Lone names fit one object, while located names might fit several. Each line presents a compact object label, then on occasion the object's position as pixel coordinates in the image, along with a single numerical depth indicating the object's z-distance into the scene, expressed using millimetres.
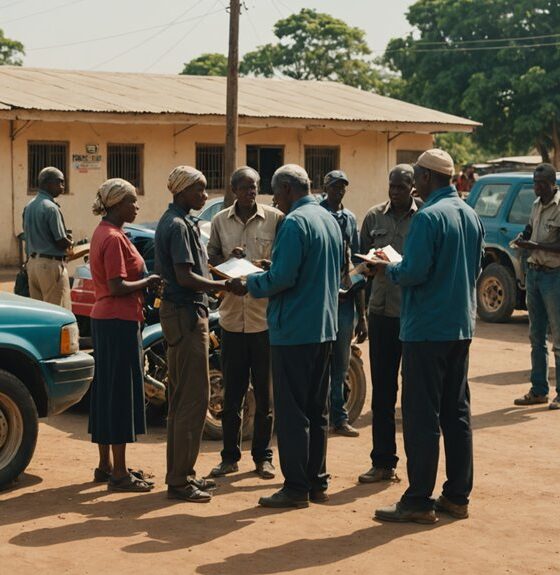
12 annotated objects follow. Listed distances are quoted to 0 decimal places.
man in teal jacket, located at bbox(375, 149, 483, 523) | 6762
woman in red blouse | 7383
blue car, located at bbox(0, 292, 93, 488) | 7613
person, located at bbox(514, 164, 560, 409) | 10750
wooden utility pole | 21625
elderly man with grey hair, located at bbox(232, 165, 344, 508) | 6965
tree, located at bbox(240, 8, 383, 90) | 63969
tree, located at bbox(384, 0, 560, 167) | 46250
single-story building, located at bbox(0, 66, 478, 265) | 23844
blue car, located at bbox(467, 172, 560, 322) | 16328
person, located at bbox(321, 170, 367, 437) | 9281
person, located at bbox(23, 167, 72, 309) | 11320
